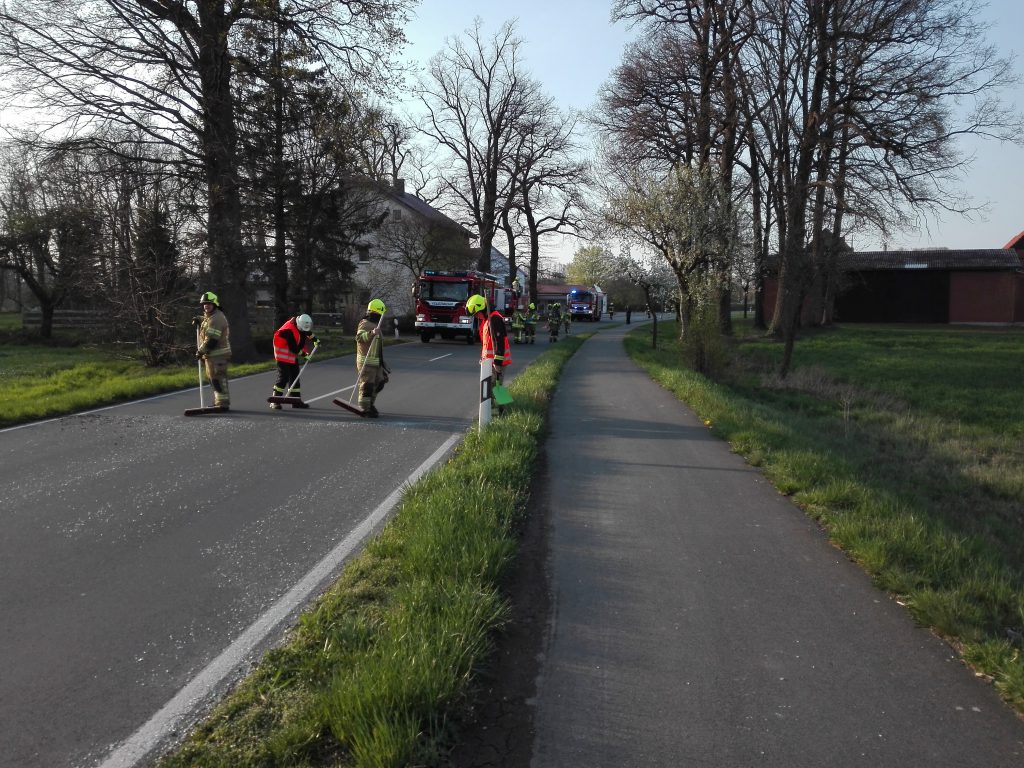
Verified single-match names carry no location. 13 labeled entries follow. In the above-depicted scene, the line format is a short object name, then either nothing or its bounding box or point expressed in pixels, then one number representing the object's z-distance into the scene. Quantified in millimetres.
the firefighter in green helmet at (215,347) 11422
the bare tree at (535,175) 48688
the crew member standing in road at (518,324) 31781
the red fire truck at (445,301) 31469
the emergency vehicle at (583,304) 69000
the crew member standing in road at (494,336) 10766
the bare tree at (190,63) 18984
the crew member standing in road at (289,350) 11922
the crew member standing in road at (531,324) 31836
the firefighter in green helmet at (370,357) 11359
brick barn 48094
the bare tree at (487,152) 48531
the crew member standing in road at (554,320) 34062
